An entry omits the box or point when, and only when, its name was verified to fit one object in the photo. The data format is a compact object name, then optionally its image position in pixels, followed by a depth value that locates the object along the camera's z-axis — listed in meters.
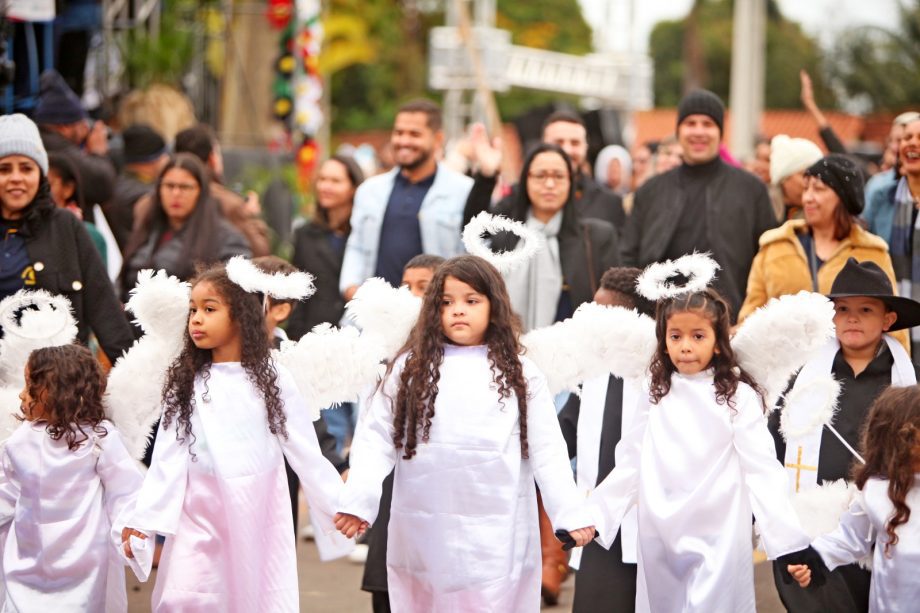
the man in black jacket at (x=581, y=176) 16.88
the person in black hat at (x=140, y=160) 17.38
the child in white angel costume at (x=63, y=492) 10.35
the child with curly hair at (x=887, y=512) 9.59
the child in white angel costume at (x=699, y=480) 9.84
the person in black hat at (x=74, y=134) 16.09
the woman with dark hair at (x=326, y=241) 16.50
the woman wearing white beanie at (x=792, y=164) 15.83
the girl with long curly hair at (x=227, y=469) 10.02
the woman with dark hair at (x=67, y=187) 14.40
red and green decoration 31.14
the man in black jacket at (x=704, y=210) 14.67
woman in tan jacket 13.16
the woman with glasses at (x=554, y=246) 14.07
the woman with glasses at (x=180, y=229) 14.38
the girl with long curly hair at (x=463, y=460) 9.80
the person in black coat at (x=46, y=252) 12.35
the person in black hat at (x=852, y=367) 11.27
